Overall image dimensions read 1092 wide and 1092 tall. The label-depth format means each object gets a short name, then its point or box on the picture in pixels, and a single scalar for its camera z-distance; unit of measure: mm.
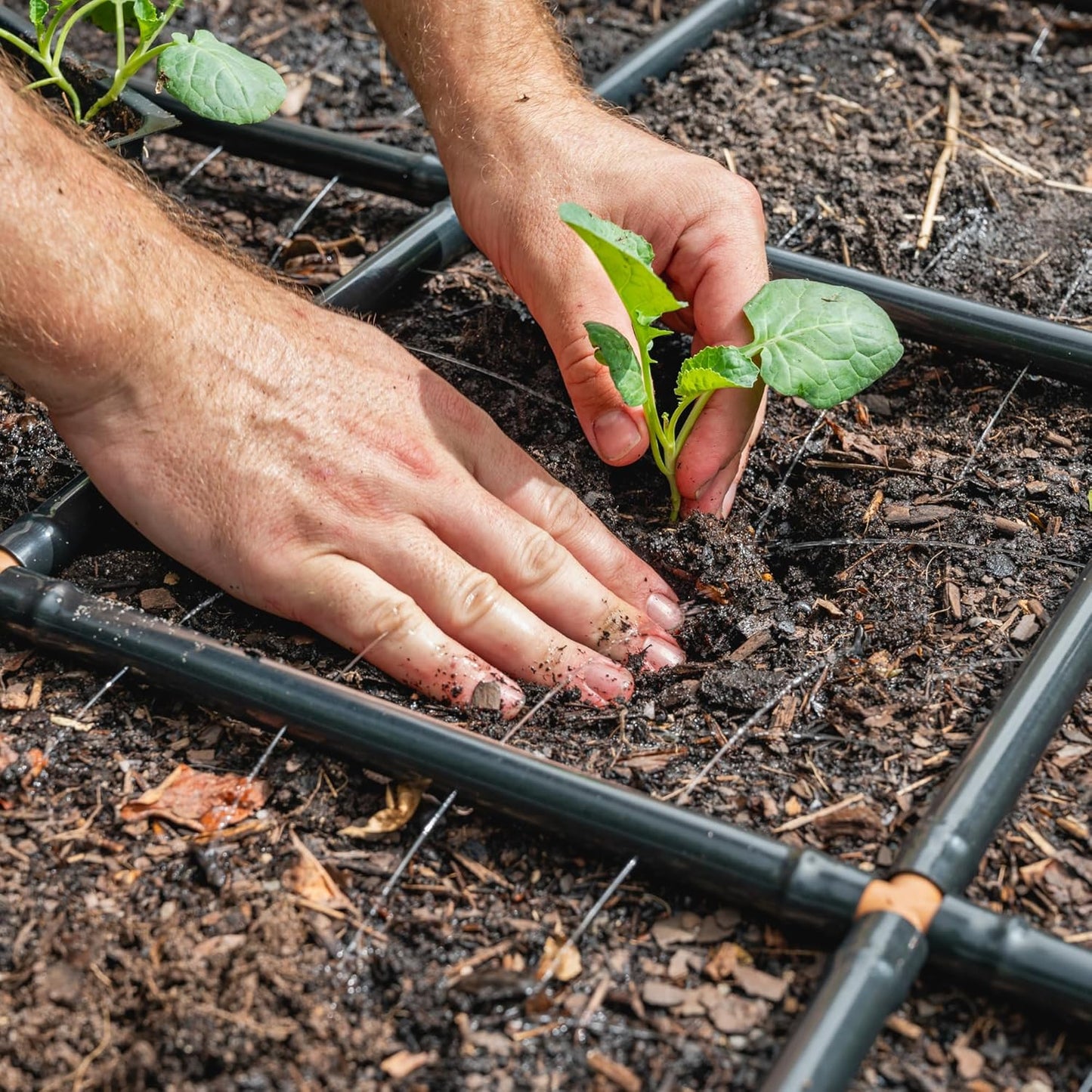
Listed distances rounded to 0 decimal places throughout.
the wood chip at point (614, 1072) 986
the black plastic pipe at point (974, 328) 1195
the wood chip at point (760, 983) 1004
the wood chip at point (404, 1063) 989
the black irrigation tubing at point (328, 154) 1307
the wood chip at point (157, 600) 1125
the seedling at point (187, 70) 1201
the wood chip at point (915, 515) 1145
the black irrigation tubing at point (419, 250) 1235
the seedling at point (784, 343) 1089
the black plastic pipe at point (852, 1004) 963
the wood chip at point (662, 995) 1004
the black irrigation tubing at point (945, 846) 968
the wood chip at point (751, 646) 1103
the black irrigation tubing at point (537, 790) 990
